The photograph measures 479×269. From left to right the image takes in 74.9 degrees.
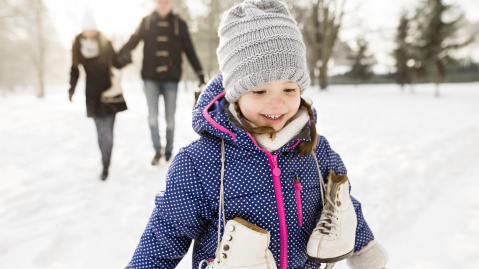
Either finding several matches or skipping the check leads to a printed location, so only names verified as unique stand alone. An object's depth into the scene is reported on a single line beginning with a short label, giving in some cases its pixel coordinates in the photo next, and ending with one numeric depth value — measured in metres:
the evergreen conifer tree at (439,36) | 16.38
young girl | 1.21
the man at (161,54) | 3.79
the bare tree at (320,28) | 19.22
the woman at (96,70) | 3.34
